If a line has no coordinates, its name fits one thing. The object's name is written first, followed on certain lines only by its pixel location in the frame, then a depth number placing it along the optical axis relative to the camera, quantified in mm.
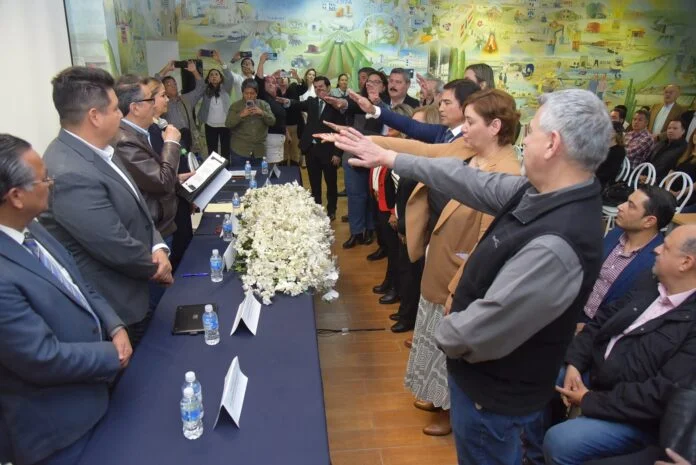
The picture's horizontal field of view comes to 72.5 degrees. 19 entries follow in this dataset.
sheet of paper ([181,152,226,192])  2867
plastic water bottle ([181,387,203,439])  1340
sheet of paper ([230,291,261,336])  1850
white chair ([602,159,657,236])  4672
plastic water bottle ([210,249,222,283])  2326
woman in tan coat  1938
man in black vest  1169
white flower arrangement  2193
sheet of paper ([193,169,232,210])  2982
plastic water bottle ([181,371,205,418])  1396
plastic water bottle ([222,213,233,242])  2886
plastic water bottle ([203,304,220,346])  1789
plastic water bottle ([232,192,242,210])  3149
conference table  1303
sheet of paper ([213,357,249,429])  1373
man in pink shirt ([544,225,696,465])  1740
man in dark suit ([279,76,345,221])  5105
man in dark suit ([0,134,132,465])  1231
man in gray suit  1804
